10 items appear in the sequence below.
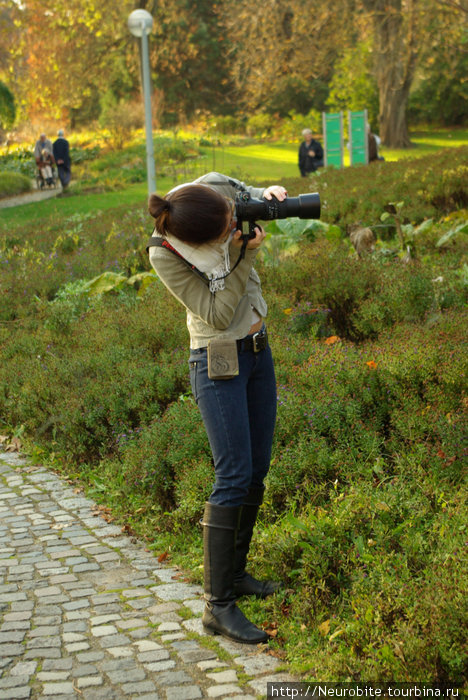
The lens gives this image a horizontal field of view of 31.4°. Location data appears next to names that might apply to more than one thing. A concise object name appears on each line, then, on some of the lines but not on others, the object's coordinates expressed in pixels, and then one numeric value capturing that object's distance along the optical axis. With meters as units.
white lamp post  15.43
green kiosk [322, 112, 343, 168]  25.30
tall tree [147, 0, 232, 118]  44.56
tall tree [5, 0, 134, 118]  28.78
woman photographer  3.20
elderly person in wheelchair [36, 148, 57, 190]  25.11
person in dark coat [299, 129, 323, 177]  21.36
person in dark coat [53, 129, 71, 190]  24.20
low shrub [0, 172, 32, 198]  24.22
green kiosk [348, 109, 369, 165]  23.47
